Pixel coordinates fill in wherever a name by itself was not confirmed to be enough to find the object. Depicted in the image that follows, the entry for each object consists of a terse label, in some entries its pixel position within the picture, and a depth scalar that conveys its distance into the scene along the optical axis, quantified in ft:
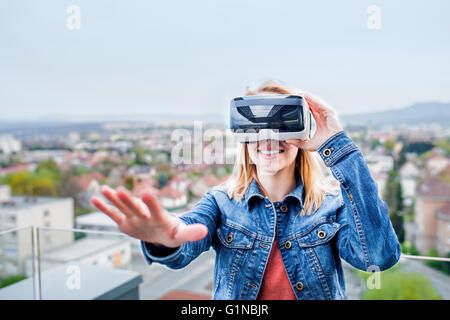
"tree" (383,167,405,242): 54.70
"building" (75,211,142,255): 50.10
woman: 2.52
